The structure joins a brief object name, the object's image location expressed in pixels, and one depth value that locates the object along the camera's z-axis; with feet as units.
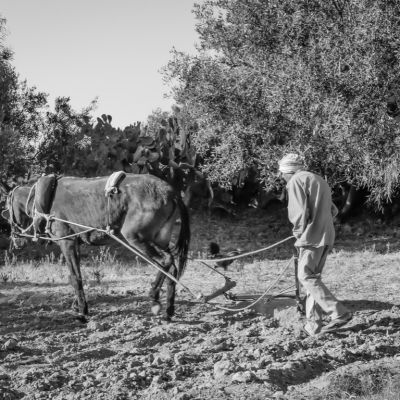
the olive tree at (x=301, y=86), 40.40
